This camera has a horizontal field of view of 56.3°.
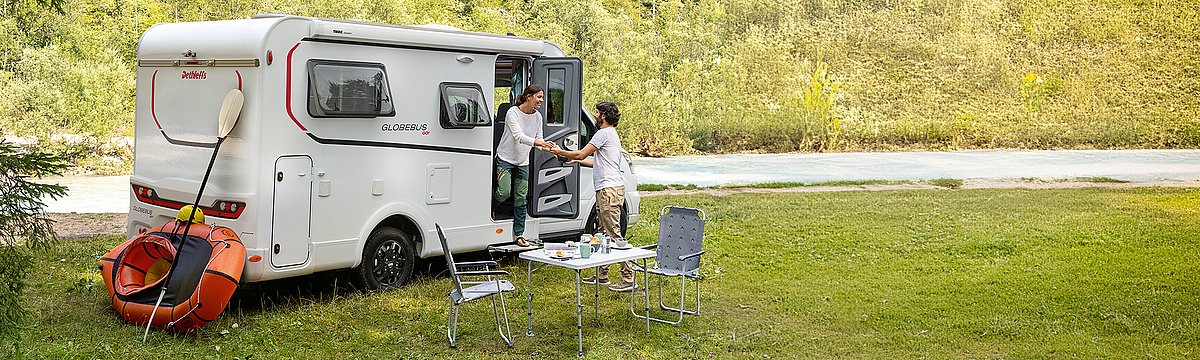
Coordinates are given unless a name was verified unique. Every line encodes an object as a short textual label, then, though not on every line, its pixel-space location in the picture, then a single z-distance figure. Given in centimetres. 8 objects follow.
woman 798
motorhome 657
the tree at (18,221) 392
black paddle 650
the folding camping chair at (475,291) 600
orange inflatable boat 623
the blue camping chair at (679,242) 703
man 755
